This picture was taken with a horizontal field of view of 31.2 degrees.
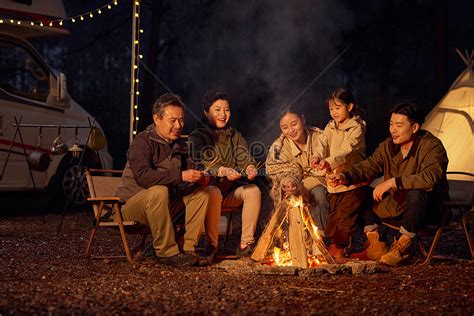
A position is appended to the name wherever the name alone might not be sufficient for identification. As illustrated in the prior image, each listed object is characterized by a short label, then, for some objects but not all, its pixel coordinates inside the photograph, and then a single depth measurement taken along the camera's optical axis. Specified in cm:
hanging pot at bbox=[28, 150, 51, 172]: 981
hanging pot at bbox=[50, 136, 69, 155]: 930
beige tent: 1030
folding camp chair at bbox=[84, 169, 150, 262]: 600
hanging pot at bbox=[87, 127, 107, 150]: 974
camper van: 974
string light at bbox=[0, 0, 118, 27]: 968
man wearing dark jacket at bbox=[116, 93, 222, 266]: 587
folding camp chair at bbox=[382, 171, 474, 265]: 617
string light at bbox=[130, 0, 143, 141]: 817
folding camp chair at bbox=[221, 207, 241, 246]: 649
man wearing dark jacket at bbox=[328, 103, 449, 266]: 611
